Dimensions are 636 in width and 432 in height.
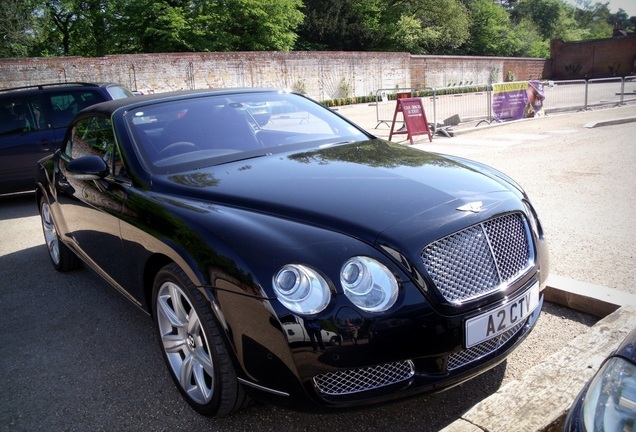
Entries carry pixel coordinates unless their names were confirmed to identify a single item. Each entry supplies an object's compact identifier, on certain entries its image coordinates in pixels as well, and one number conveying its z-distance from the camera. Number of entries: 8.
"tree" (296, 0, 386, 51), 47.56
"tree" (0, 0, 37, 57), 30.27
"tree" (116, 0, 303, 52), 33.72
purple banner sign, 15.26
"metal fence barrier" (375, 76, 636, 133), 15.82
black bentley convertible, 2.05
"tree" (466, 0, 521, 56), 64.25
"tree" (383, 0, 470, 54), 52.25
